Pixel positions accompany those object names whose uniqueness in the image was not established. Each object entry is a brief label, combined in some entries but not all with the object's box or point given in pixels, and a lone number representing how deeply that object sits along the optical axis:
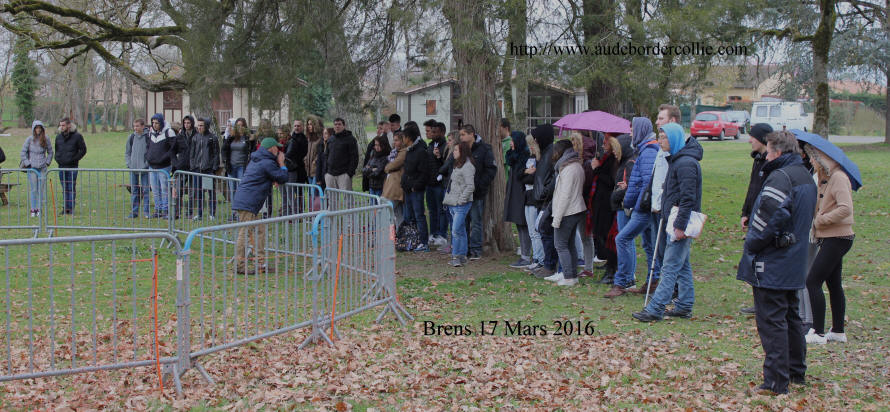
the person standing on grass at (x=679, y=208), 7.20
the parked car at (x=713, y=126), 45.16
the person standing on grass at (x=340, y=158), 12.80
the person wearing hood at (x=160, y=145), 14.66
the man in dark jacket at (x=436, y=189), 11.68
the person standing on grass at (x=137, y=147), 15.42
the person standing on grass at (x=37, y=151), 14.75
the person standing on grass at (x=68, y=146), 15.06
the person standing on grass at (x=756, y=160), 7.20
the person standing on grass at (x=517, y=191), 10.42
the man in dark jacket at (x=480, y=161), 10.55
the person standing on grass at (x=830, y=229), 6.48
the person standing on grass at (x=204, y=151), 14.68
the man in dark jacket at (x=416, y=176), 11.56
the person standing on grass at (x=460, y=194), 10.50
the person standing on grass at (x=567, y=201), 9.11
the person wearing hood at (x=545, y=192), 9.67
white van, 46.28
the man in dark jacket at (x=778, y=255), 5.36
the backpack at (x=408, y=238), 11.98
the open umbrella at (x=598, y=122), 9.46
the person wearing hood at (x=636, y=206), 8.30
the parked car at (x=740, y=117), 47.38
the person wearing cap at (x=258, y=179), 9.96
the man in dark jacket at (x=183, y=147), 14.81
